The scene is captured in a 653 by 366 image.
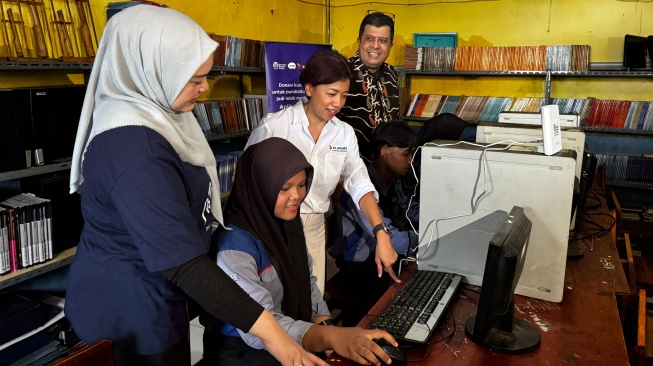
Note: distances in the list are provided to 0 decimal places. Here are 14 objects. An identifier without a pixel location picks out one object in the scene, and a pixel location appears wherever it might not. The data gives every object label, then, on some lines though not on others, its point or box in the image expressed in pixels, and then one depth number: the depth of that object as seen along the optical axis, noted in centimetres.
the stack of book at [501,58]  409
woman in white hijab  99
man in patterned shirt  263
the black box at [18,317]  202
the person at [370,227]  197
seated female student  125
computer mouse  103
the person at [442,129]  290
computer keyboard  115
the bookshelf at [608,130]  388
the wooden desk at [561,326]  109
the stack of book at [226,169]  330
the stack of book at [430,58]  440
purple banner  346
